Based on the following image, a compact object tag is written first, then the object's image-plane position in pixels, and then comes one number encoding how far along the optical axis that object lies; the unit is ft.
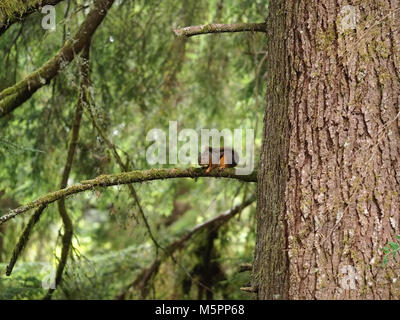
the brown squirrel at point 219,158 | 19.30
